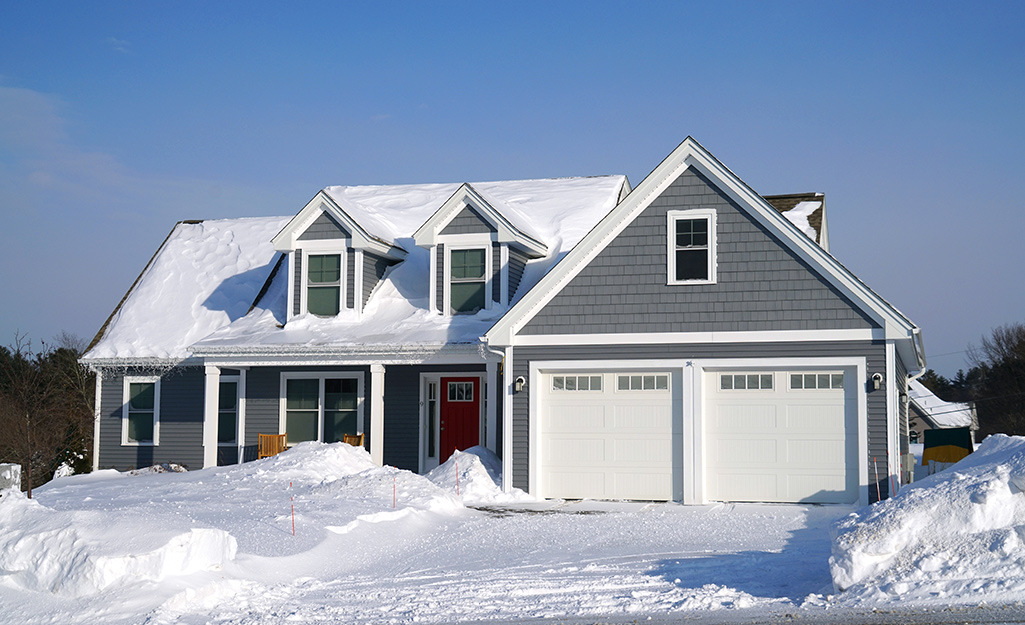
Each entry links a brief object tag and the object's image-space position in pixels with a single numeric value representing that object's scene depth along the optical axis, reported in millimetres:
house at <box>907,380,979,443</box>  53750
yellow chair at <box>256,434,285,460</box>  20516
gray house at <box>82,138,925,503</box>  16375
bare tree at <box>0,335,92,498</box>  21036
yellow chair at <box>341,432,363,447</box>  20406
